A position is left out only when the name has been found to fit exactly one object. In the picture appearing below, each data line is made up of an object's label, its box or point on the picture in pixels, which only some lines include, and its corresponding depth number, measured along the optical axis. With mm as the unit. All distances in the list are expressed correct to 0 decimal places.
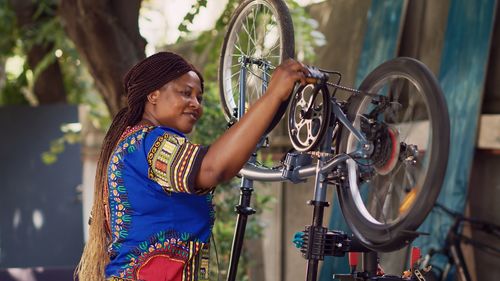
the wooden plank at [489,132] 3992
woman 2195
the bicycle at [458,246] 4082
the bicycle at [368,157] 2037
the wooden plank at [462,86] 4070
